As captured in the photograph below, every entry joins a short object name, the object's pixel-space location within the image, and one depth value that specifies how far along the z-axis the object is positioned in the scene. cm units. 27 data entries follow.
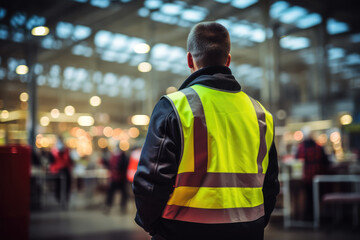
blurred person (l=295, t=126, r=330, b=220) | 727
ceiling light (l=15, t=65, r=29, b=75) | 1116
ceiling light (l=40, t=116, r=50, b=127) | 1241
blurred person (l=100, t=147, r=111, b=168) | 1115
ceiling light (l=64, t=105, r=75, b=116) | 1568
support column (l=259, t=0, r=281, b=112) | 1205
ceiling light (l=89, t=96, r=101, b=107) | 1523
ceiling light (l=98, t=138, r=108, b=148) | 1738
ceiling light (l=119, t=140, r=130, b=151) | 2232
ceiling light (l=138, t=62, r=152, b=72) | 1332
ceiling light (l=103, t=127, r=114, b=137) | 2067
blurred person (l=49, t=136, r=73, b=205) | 973
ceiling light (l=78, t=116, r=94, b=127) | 1559
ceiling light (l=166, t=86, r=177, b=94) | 1561
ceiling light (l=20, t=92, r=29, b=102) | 1123
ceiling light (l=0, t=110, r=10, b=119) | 1012
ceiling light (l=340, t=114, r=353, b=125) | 1472
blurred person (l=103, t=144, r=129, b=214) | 938
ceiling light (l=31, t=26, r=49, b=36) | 1114
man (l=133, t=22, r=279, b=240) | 132
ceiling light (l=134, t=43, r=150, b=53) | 1286
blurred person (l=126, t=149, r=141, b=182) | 845
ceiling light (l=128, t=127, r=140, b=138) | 1983
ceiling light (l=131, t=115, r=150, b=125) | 1335
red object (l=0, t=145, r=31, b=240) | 353
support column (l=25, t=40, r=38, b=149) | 1125
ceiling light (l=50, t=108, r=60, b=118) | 1421
